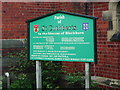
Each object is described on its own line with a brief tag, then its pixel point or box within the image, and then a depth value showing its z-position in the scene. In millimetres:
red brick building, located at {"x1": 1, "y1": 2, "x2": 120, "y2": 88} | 6383
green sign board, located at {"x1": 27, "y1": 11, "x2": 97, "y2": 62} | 4371
